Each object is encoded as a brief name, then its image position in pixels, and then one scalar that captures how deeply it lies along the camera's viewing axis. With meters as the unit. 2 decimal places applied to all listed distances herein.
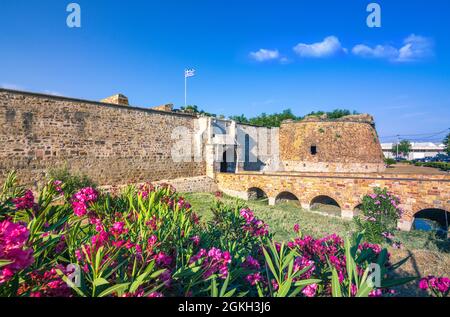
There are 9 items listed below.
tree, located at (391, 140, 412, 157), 60.89
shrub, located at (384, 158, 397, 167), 32.78
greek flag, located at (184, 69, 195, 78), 21.72
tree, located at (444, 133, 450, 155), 37.22
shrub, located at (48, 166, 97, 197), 9.88
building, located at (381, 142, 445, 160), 73.38
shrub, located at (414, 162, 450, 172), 24.43
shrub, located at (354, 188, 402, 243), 8.00
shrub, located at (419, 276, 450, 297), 2.12
